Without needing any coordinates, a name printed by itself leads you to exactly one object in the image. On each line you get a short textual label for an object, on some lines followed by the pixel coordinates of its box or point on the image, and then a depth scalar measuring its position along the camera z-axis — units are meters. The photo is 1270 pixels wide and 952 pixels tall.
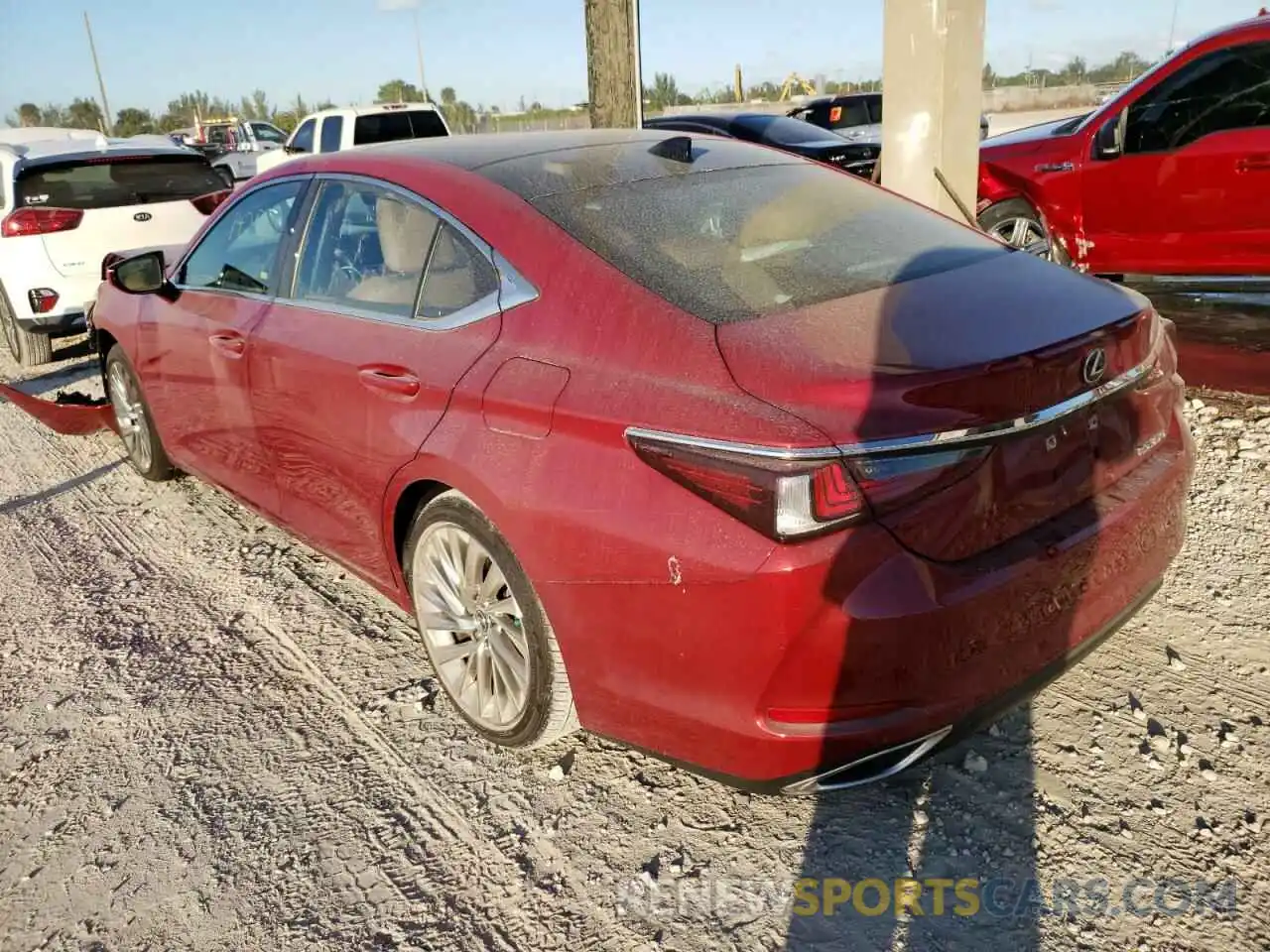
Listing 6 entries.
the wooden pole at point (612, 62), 7.22
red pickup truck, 5.89
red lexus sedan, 2.03
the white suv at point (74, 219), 7.66
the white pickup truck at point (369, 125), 13.95
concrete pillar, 5.56
